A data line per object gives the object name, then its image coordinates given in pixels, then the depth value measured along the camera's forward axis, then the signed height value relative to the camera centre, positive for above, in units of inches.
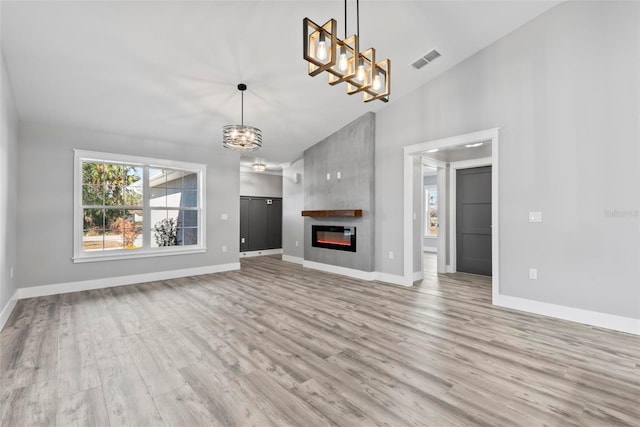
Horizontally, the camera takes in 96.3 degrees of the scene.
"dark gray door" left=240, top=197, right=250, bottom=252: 343.0 -11.9
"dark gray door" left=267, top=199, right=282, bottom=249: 367.2 -12.9
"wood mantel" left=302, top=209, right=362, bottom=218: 216.7 +0.7
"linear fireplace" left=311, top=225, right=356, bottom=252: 229.8 -19.9
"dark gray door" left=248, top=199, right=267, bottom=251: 351.6 -12.4
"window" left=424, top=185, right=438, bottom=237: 392.8 +2.2
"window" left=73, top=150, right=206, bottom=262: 190.4 +5.5
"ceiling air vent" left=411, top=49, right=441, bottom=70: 161.2 +89.3
